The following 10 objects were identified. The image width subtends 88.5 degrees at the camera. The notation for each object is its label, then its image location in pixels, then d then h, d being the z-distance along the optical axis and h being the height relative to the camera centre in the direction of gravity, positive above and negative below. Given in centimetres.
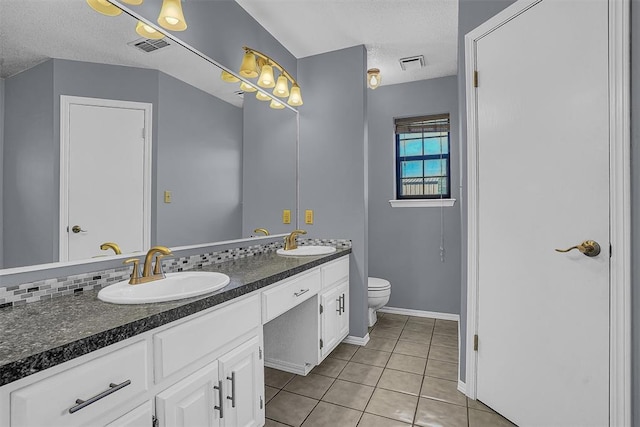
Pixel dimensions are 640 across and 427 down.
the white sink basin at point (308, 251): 235 -28
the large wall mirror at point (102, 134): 117 +36
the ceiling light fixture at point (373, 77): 323 +138
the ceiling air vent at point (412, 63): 300 +144
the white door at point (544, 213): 138 +1
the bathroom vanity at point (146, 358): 75 -42
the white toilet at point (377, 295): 304 -74
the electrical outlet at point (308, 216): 293 -1
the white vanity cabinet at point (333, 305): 227 -68
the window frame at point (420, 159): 344 +61
